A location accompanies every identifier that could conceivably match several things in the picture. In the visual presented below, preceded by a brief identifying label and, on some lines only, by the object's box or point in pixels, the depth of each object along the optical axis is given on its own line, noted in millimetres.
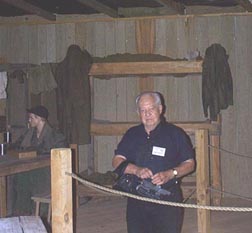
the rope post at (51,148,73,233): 2795
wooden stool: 5523
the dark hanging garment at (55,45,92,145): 6922
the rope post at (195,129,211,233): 5164
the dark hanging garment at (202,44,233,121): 6824
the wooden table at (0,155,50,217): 5105
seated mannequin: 6066
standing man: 3586
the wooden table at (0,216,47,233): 3102
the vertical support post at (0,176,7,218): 5547
